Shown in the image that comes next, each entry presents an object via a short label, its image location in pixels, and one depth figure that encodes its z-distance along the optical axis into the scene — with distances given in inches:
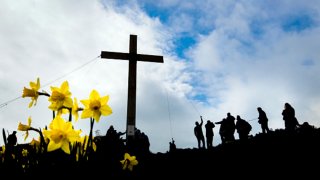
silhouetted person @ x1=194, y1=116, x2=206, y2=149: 640.4
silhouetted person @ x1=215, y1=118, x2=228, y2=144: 569.8
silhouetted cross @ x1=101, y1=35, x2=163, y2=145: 363.9
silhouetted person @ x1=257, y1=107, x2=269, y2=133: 572.4
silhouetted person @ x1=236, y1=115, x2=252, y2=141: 533.0
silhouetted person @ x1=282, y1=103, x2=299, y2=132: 529.3
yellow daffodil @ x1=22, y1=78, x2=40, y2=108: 88.1
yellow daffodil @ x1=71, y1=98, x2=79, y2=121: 91.1
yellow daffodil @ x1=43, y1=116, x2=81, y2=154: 79.7
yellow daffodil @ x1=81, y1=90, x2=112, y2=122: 85.2
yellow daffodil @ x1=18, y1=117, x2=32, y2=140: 91.2
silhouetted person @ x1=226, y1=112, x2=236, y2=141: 558.0
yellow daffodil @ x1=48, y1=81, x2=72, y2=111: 83.4
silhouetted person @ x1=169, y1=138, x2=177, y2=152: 648.0
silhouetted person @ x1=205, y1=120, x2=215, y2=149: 624.4
